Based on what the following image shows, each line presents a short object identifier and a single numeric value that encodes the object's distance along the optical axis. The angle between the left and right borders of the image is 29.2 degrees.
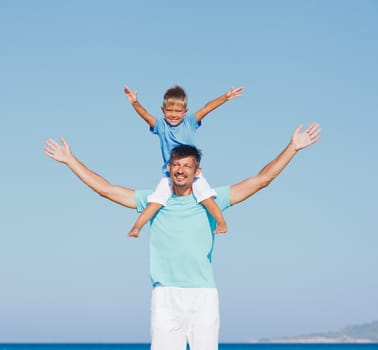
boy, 10.23
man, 6.59
